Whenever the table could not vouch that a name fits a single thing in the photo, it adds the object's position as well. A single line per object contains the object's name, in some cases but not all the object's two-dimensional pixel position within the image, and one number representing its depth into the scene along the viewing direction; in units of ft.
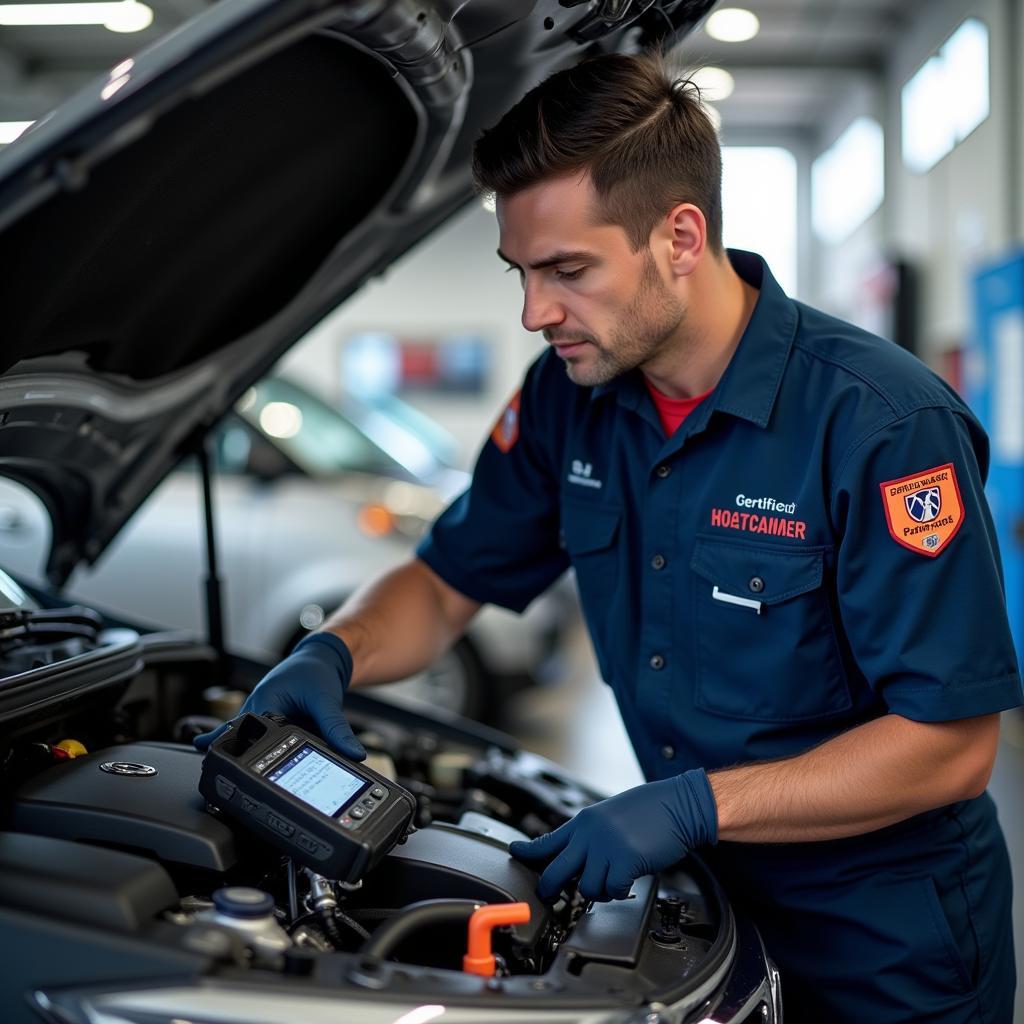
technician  3.88
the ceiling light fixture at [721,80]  29.02
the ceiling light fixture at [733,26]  25.22
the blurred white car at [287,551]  12.55
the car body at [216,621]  2.78
